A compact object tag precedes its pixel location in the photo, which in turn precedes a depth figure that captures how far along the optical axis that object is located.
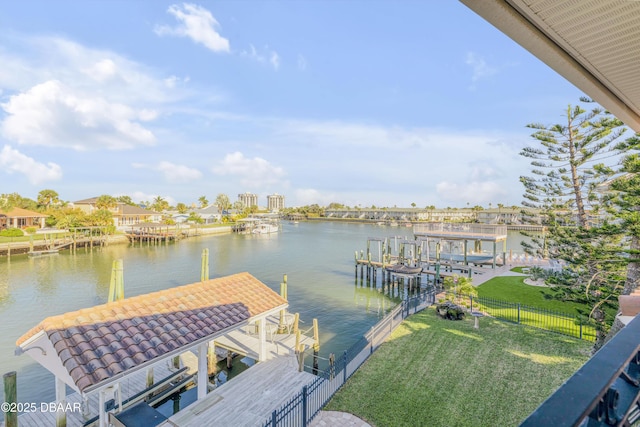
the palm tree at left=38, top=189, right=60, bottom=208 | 62.16
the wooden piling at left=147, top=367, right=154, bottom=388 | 8.77
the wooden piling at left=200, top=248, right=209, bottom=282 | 12.19
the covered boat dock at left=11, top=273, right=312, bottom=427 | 5.81
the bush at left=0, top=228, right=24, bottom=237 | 40.59
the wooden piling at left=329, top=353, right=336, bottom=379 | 8.64
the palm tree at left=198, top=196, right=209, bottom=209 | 108.94
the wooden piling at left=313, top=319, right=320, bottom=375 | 11.51
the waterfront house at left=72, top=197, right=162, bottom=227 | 60.22
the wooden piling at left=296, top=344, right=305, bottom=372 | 9.72
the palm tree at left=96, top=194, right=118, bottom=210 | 52.55
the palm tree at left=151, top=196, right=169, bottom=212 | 92.31
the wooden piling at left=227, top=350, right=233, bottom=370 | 11.50
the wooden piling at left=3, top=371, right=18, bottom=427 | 5.47
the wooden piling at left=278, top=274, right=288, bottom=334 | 12.67
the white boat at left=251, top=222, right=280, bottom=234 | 65.50
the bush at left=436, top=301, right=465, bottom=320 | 13.04
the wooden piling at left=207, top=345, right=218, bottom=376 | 10.57
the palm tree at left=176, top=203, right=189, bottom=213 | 104.81
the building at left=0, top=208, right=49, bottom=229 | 46.47
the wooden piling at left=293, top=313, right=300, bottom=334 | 10.57
